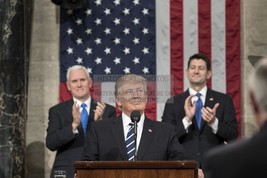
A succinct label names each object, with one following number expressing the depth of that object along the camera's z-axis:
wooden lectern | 10.19
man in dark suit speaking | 11.60
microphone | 10.79
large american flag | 17.58
